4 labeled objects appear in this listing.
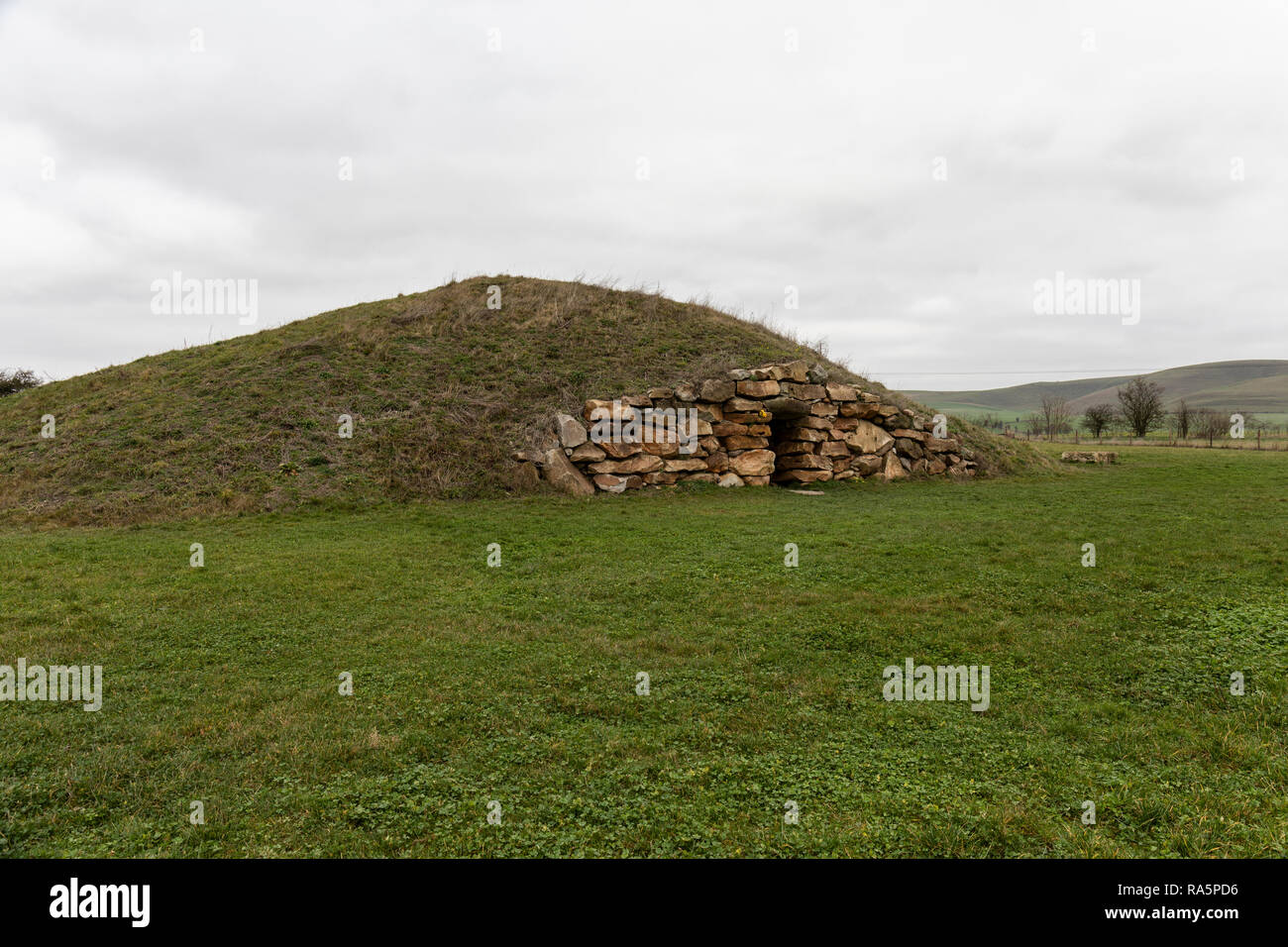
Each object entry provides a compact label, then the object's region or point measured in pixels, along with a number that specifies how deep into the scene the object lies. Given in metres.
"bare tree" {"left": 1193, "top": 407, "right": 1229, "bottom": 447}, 46.88
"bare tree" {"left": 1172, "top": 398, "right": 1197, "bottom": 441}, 45.62
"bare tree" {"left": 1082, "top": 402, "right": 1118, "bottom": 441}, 51.44
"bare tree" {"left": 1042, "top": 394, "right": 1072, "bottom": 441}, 60.75
